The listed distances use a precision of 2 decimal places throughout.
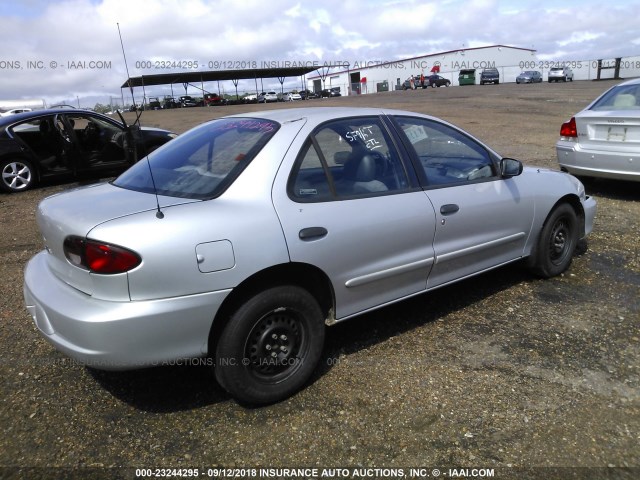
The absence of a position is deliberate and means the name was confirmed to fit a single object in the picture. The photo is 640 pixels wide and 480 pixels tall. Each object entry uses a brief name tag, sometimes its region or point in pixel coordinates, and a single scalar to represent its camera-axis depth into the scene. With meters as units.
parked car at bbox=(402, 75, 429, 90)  52.22
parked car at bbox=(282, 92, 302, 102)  59.40
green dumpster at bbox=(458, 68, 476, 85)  49.82
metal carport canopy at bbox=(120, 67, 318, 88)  57.37
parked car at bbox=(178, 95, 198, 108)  54.75
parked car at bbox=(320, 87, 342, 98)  61.79
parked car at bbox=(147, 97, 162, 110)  54.80
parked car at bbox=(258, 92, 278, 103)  54.66
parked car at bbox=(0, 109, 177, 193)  8.73
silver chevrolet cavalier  2.50
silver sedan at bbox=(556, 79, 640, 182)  6.52
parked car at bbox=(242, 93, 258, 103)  58.34
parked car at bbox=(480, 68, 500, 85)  47.38
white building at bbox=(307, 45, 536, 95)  70.69
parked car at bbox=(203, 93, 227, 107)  54.23
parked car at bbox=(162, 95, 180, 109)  55.19
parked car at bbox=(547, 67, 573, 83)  46.97
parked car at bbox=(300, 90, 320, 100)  59.75
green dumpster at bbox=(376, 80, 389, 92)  63.81
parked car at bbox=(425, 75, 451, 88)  51.34
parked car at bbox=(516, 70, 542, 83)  47.00
